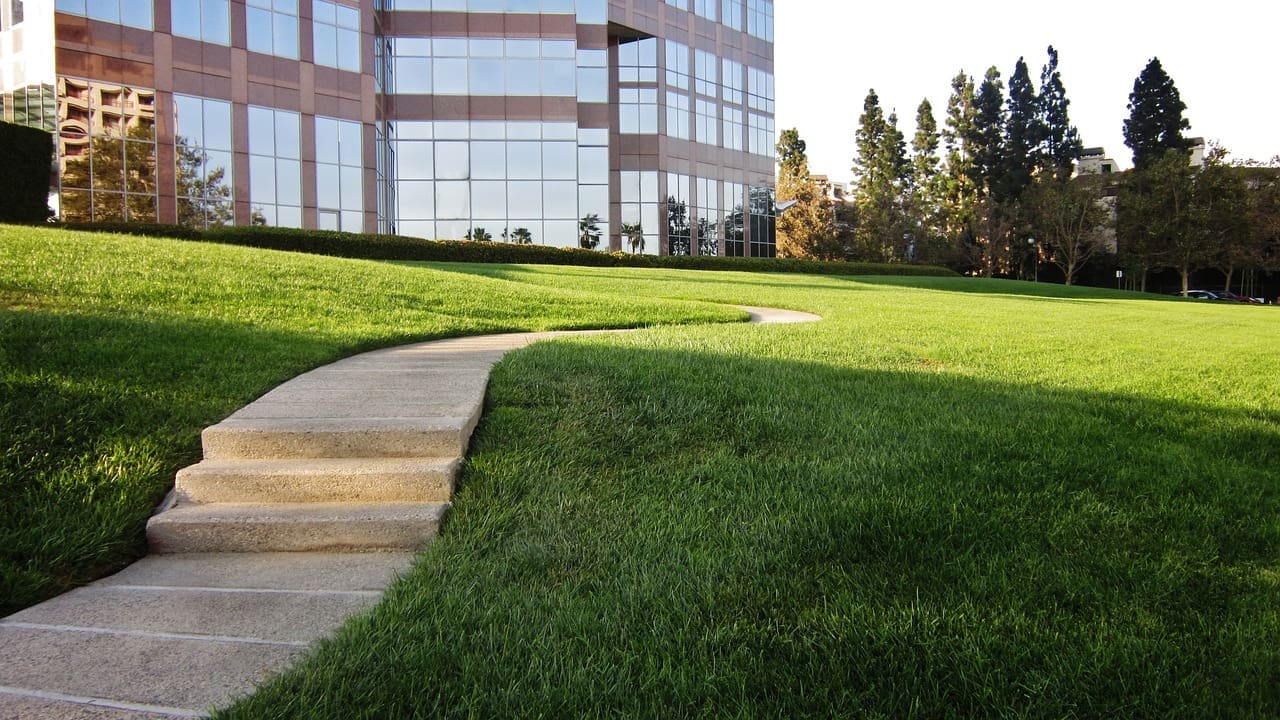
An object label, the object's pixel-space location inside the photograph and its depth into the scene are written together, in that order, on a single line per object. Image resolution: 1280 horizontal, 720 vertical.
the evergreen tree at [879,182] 47.47
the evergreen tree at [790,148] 60.22
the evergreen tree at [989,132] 53.22
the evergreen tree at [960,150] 53.59
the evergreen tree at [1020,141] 52.31
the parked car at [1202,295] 43.88
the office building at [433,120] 24.34
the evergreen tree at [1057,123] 52.78
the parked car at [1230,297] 42.97
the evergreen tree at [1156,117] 49.25
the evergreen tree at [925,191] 48.28
